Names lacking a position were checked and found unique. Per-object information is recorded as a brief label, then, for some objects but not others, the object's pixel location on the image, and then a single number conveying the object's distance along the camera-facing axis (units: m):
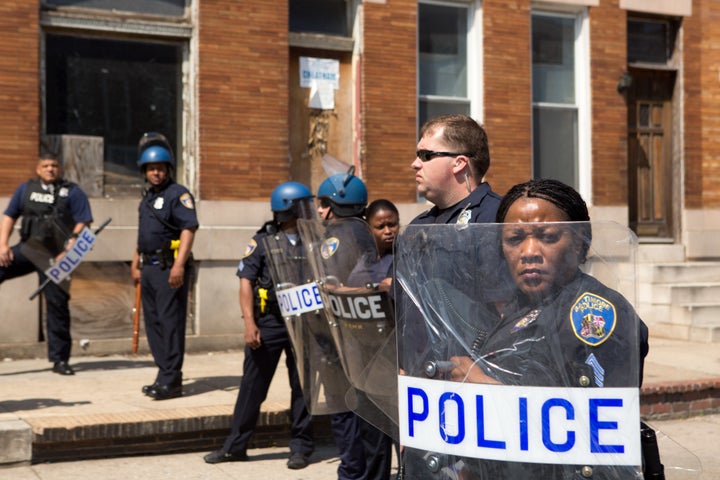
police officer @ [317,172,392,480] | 4.92
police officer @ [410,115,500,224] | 3.62
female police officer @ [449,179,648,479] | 2.34
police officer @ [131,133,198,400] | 7.59
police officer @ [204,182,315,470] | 6.39
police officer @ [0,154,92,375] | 8.79
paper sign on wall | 11.80
